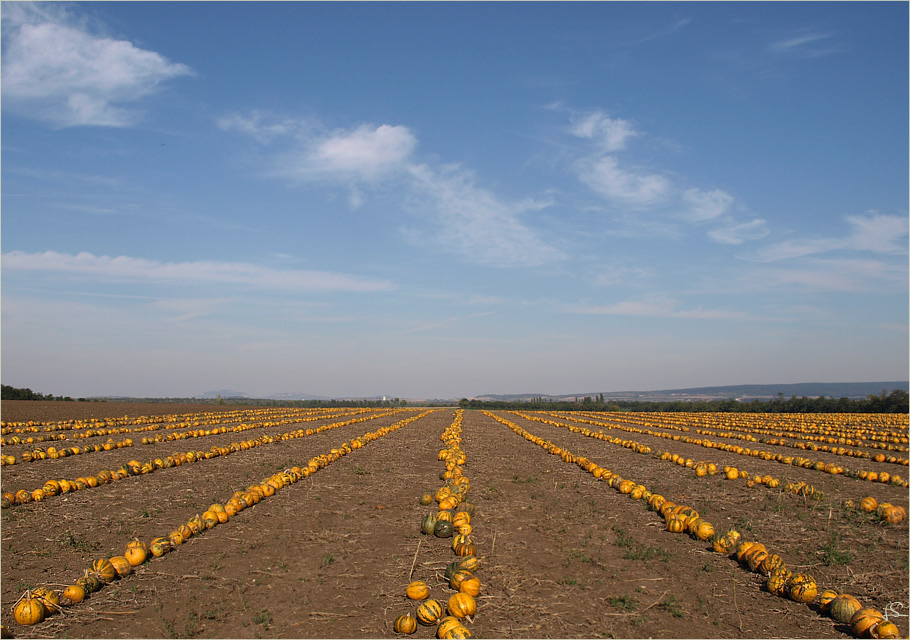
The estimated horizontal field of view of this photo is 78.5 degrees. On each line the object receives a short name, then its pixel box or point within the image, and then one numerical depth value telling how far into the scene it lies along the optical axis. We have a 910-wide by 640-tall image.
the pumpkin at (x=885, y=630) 5.73
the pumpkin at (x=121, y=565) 7.23
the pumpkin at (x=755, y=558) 7.47
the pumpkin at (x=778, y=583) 6.80
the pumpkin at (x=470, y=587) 6.59
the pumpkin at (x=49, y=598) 6.31
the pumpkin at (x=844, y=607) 6.16
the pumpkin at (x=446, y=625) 5.62
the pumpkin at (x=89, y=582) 6.79
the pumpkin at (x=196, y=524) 8.87
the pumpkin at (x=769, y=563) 7.25
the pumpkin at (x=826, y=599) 6.43
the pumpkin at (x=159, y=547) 7.92
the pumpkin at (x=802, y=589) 6.61
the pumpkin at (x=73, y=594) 6.58
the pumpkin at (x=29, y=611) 6.09
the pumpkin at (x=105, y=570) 7.04
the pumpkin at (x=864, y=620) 5.87
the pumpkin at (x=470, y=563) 7.14
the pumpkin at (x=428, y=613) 5.93
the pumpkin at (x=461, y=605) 6.04
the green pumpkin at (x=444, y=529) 8.80
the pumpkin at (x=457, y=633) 5.54
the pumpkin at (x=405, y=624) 5.81
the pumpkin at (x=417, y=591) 6.46
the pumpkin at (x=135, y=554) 7.60
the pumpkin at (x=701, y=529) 8.82
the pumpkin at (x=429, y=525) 9.02
